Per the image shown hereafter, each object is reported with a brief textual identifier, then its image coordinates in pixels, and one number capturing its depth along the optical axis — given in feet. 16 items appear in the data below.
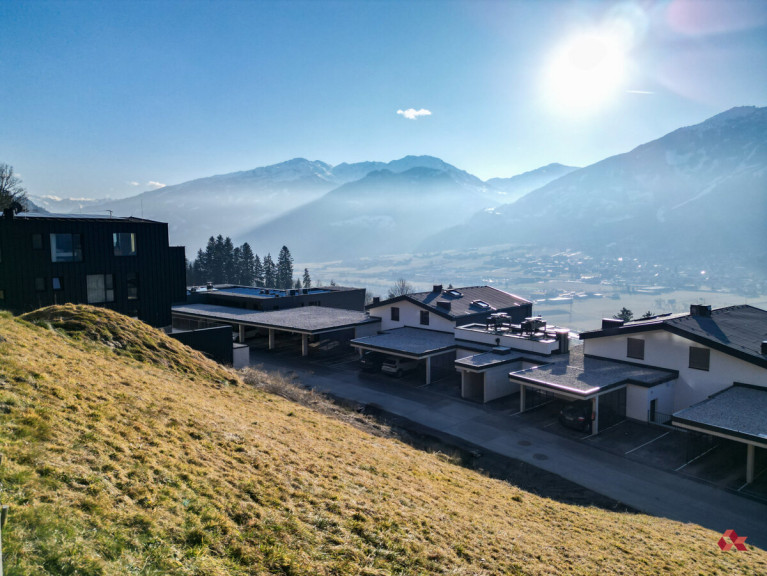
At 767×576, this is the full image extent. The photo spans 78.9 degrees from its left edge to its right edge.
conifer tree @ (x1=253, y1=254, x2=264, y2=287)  348.98
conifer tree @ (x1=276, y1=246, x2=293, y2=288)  353.92
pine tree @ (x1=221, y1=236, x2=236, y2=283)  335.26
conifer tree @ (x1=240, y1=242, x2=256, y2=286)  340.39
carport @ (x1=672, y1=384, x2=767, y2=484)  64.65
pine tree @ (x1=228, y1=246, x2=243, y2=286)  338.36
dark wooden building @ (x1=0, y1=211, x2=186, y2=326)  101.14
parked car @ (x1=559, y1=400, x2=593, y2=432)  85.10
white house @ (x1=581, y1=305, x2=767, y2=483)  70.03
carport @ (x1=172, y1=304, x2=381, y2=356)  138.41
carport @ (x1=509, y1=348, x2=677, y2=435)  84.64
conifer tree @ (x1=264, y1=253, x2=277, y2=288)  350.76
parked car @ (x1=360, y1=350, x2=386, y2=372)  123.24
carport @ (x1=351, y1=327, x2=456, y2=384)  115.04
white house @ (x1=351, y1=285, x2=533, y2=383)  119.85
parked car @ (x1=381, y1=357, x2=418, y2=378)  119.65
